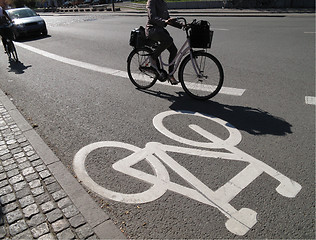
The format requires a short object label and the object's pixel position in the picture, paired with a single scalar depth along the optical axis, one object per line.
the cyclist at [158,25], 5.11
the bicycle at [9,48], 9.29
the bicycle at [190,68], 5.11
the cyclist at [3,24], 9.09
